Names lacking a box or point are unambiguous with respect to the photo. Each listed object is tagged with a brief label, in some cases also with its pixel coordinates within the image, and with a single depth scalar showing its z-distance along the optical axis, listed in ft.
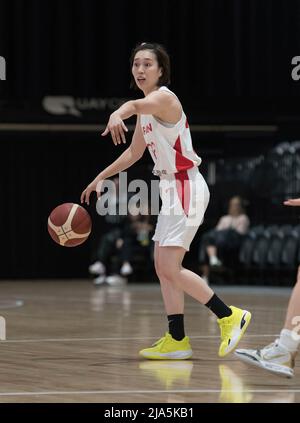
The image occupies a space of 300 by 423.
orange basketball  44.50
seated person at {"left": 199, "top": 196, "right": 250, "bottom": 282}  111.25
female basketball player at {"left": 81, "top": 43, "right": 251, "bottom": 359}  41.89
